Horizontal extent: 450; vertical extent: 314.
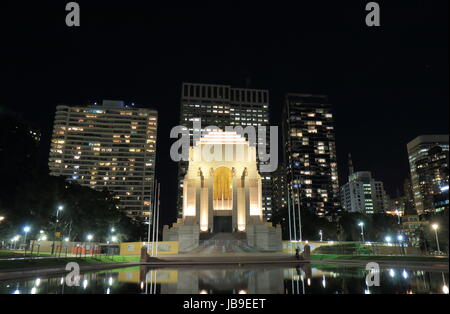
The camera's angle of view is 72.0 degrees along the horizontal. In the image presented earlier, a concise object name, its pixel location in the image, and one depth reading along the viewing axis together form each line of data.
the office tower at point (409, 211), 148.38
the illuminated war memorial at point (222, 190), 58.51
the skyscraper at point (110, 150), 161.62
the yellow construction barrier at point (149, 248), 44.78
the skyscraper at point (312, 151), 180.50
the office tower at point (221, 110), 182.00
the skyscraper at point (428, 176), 162.50
